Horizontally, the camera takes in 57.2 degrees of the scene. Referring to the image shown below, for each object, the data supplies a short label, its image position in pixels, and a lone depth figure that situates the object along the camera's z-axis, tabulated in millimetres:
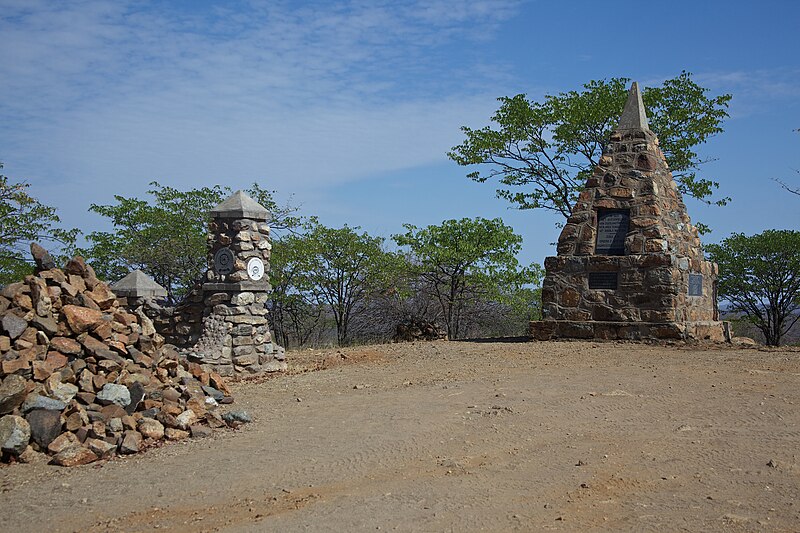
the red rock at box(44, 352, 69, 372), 7207
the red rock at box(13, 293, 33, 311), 7758
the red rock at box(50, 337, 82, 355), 7445
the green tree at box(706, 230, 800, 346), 23500
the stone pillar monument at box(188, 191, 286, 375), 11250
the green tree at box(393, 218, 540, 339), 20344
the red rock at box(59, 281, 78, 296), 8172
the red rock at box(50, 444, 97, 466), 6125
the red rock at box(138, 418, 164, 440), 6750
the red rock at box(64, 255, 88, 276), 8609
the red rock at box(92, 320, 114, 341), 7832
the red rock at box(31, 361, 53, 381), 7023
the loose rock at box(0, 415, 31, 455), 6219
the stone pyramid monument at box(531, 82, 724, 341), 12102
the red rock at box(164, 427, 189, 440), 6824
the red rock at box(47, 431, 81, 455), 6359
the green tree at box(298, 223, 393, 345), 21156
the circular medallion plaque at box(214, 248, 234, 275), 11422
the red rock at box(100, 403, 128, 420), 6848
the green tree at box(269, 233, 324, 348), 21250
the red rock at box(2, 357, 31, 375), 6926
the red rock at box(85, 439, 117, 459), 6312
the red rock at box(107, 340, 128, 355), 7832
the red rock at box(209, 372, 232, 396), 8781
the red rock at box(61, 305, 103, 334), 7723
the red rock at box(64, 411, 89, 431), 6605
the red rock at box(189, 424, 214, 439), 6914
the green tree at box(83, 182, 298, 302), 22125
